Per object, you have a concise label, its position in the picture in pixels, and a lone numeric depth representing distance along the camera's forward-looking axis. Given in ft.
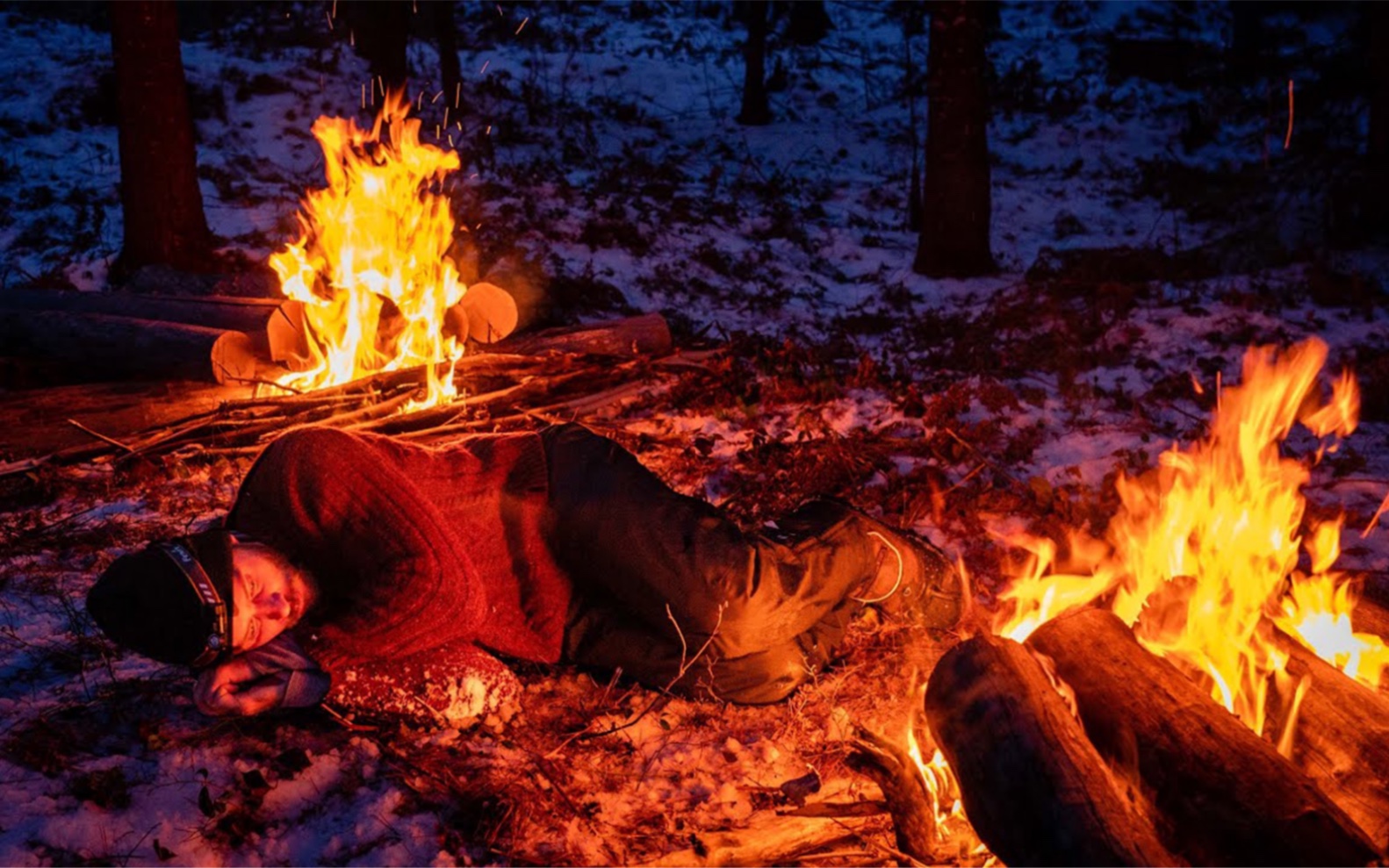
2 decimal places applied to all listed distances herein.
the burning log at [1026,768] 7.32
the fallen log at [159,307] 21.44
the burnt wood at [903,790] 9.24
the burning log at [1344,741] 8.46
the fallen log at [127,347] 20.42
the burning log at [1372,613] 10.89
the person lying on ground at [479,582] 9.60
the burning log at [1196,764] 7.27
